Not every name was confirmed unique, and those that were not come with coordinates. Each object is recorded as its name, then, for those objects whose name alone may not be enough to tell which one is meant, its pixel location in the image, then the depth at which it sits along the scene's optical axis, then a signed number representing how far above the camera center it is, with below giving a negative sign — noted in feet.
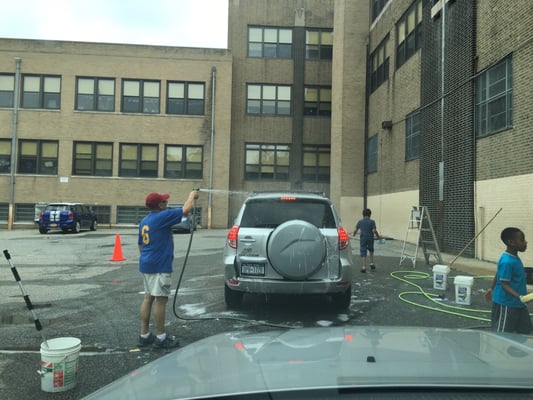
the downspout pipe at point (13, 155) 95.87 +10.44
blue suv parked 79.05 -2.13
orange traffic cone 44.26 -4.59
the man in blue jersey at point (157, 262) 17.69 -2.15
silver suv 20.12 -1.68
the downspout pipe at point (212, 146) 99.19 +13.87
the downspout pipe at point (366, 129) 84.23 +15.65
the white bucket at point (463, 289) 24.68 -3.99
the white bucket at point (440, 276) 27.96 -3.76
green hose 22.81 -4.85
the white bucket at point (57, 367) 13.26 -4.72
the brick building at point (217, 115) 85.30 +20.21
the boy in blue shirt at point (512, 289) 14.87 -2.34
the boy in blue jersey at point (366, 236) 36.86 -1.81
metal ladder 39.09 -1.68
